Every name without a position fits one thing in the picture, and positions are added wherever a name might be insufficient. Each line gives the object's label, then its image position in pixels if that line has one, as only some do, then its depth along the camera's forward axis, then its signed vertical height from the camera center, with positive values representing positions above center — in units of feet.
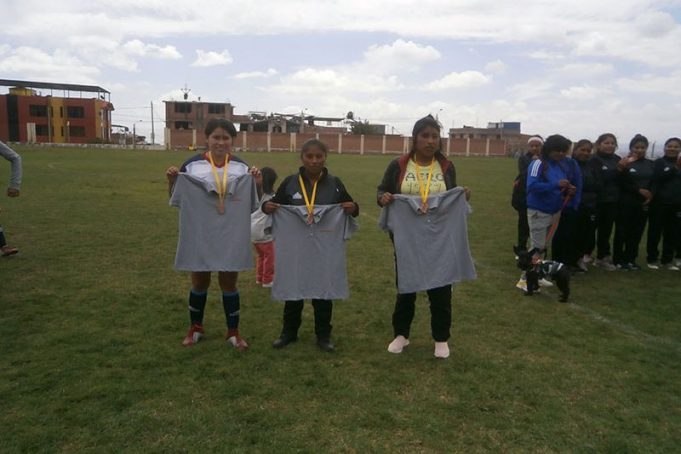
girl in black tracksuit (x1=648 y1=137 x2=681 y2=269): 27.71 -2.21
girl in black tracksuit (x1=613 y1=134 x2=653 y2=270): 27.61 -2.13
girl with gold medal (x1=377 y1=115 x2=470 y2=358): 15.40 -0.78
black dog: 22.16 -4.74
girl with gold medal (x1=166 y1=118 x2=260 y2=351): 15.84 -1.00
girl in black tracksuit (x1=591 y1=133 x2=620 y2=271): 27.78 -1.18
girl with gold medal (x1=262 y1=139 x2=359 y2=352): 15.92 -1.45
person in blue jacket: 22.48 -1.23
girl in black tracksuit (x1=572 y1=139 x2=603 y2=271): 26.61 -1.66
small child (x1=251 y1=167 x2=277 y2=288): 22.04 -4.01
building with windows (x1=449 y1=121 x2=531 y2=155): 270.67 +14.45
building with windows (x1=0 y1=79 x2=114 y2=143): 250.98 +12.46
